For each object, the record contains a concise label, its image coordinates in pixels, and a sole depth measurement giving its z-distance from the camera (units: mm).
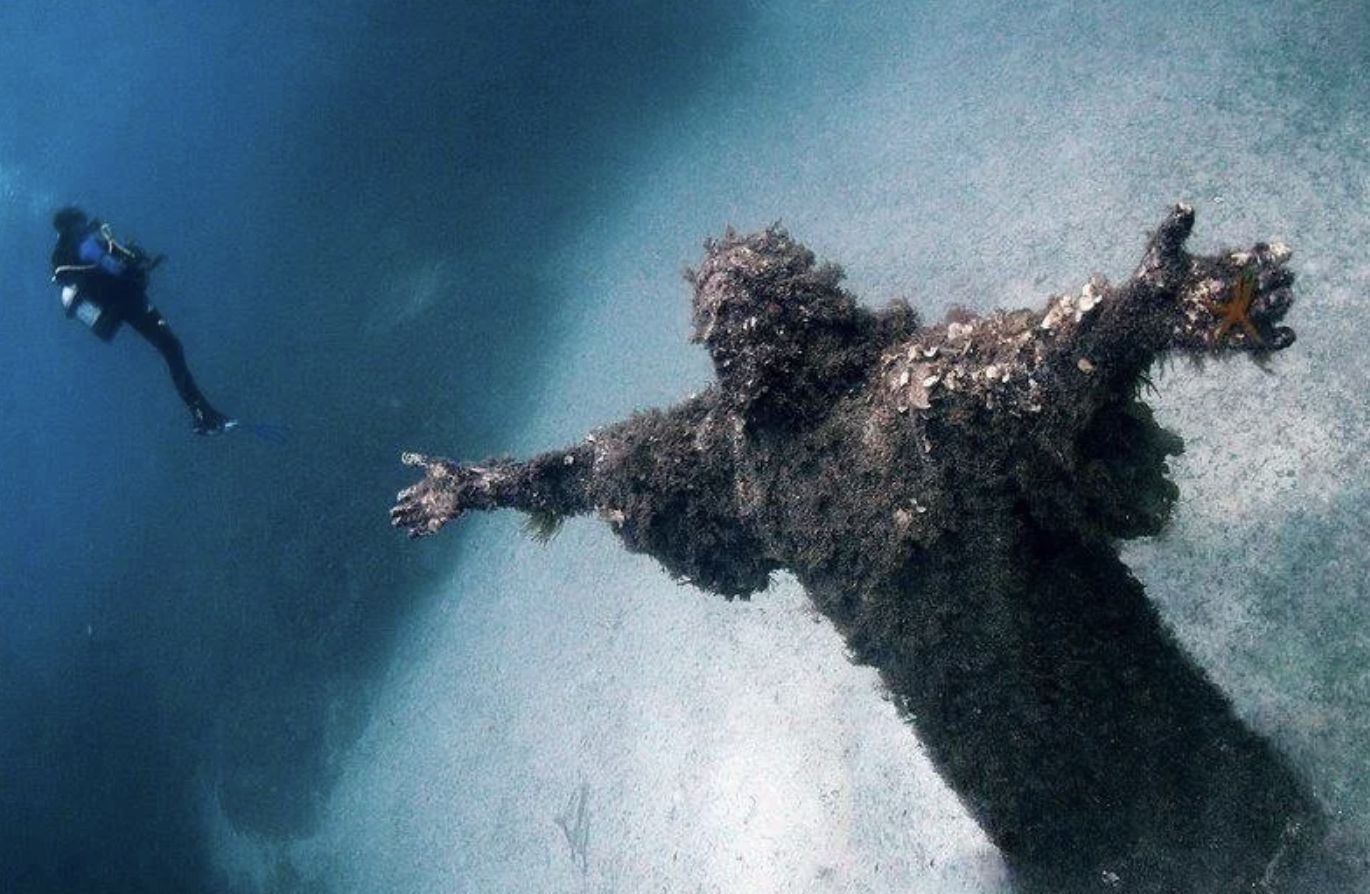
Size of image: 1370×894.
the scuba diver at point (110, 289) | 12906
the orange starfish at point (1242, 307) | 3113
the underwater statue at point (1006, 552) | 3951
